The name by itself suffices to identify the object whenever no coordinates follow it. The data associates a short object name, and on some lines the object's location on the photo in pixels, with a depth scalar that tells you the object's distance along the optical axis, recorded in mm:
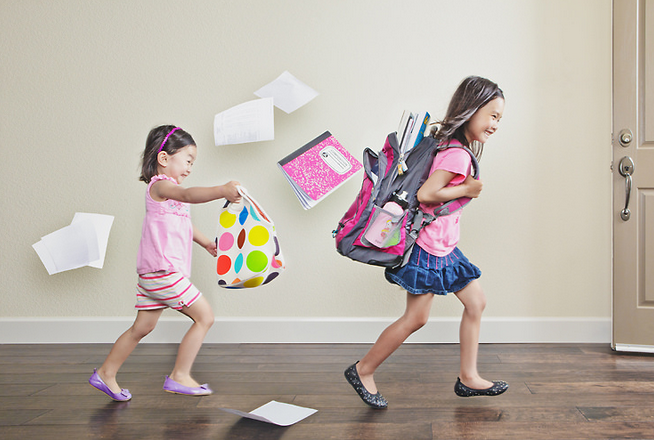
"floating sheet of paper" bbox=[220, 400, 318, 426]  1421
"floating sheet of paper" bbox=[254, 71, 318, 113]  2295
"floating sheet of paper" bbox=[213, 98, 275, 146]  2244
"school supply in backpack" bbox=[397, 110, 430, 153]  1661
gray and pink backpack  1504
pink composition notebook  2238
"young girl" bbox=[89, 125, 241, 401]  1664
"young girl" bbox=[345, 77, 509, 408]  1525
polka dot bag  1542
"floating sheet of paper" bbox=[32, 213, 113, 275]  2336
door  2162
